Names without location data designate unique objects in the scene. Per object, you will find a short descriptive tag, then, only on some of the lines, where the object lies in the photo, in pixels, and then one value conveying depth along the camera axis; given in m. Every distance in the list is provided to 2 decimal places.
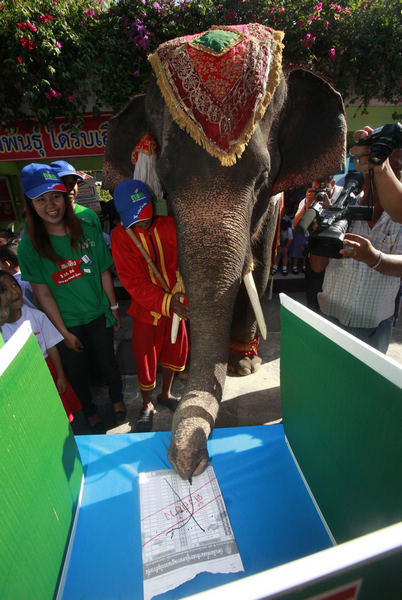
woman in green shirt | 1.87
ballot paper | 0.98
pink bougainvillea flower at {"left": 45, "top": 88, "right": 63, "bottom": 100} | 3.49
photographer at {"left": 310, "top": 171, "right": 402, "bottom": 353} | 1.41
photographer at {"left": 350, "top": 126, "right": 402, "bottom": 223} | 1.38
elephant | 1.33
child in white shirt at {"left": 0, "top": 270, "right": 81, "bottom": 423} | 1.81
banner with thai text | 4.23
